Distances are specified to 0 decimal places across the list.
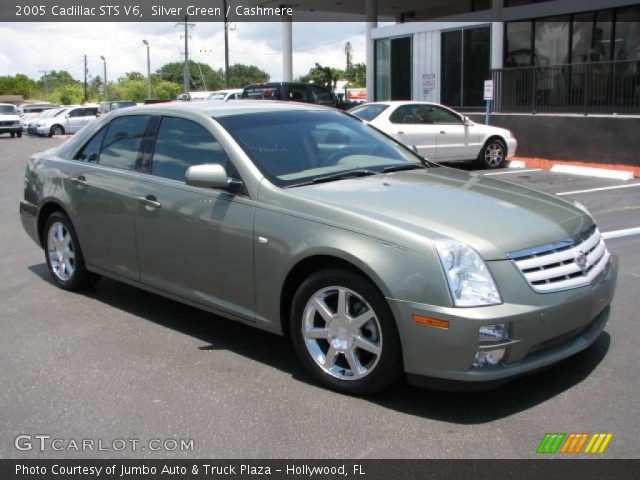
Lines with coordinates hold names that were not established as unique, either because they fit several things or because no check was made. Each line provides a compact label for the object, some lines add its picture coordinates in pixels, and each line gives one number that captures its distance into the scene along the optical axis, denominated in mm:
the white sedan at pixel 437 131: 14211
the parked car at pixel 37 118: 38403
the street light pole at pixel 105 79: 84925
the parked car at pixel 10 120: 37812
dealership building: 15680
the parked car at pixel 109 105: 34781
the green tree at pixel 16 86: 114500
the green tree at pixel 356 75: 83125
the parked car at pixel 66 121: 37719
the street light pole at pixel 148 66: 74050
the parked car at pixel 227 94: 27300
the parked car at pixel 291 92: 20047
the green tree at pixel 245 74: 118194
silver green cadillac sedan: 3561
